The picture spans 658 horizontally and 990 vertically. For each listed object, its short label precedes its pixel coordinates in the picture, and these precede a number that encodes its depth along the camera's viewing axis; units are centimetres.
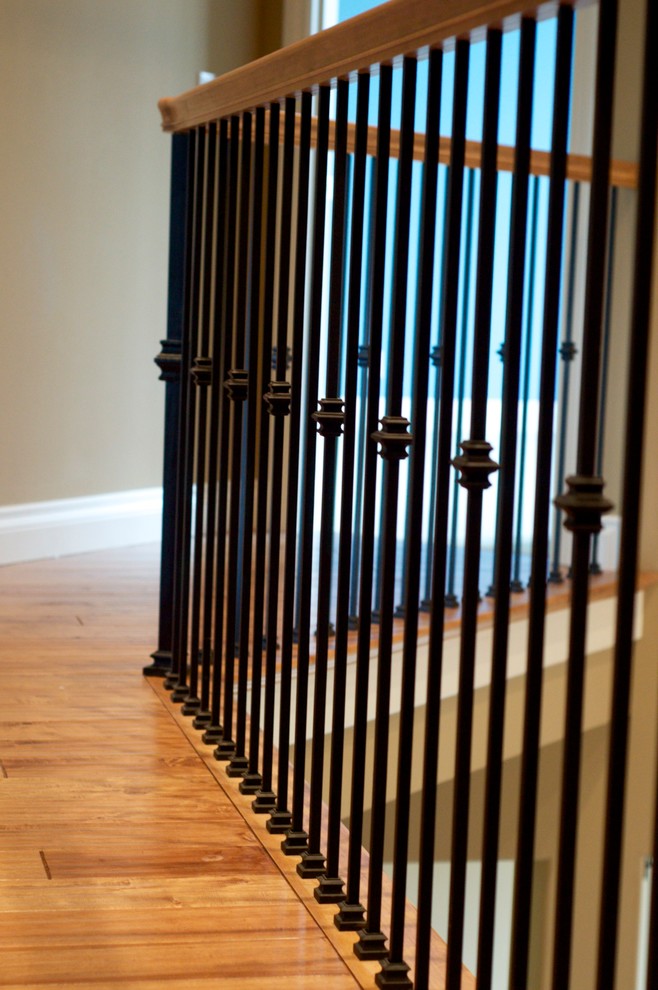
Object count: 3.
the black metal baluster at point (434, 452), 330
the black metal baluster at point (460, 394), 318
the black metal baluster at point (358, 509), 319
